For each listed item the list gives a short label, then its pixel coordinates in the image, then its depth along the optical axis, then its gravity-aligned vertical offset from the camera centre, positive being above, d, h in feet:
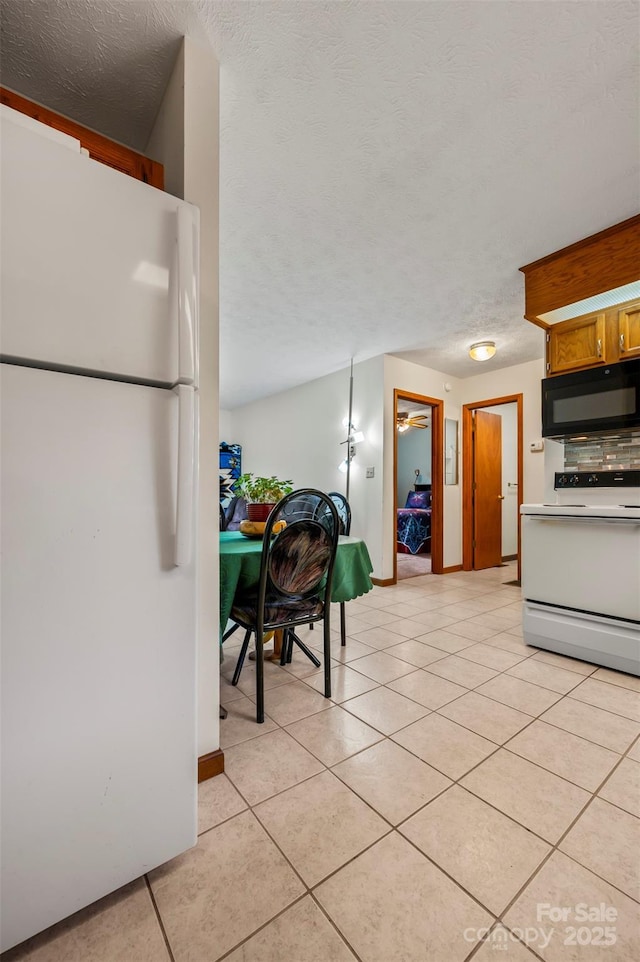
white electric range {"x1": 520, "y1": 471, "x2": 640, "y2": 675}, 7.39 -1.85
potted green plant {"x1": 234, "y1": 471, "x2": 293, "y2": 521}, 8.00 -0.24
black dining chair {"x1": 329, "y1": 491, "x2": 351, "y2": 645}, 8.71 -0.99
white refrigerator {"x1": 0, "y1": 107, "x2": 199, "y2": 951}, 2.73 -0.33
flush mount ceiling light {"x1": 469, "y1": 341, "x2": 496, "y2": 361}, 13.05 +4.26
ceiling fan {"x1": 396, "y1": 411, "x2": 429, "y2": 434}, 24.36 +3.81
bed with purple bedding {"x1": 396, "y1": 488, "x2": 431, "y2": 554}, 22.57 -2.71
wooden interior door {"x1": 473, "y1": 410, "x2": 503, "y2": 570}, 17.24 -0.38
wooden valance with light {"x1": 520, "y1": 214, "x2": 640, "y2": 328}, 7.46 +4.22
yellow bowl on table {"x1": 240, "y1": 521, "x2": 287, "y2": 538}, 7.64 -0.90
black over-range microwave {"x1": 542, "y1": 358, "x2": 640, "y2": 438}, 8.06 +1.71
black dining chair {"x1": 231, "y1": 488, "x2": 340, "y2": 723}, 5.90 -1.47
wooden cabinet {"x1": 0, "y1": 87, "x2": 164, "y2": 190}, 4.51 +3.92
